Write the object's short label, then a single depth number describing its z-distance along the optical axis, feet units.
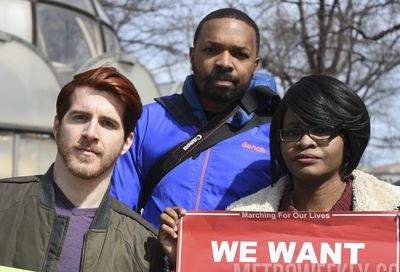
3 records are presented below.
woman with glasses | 10.97
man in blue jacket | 12.44
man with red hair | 10.08
